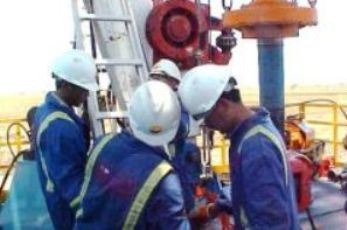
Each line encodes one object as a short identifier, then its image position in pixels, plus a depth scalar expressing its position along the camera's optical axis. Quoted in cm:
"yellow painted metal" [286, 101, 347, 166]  930
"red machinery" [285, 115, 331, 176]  636
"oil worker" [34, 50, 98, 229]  377
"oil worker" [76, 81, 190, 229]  266
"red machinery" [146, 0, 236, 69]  529
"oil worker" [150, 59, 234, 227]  387
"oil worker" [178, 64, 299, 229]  271
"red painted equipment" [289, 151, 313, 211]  446
